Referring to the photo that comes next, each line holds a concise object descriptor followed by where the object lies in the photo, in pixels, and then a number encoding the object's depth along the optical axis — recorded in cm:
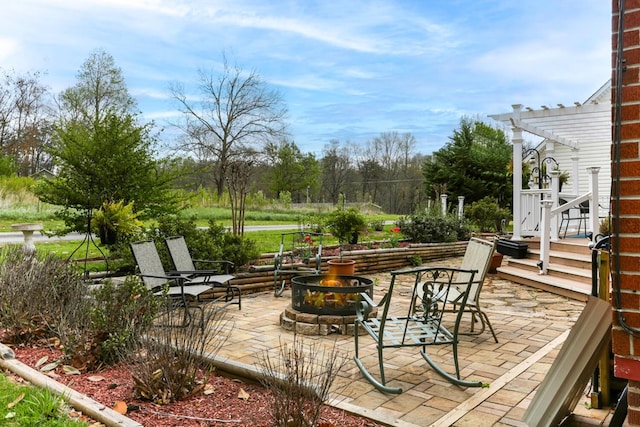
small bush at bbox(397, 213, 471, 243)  1134
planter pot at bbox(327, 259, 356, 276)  575
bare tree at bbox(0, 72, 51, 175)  2502
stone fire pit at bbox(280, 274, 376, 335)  476
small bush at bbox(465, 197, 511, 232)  1386
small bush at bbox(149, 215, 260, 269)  669
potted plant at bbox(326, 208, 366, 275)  994
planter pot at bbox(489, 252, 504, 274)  916
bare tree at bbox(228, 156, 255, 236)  808
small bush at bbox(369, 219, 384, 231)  1366
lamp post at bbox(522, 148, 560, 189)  1153
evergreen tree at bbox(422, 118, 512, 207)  2305
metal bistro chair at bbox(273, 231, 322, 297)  697
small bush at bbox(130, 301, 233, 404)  293
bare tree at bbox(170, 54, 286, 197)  2948
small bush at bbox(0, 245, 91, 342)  389
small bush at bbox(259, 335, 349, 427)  245
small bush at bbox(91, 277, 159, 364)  342
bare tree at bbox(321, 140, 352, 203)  3359
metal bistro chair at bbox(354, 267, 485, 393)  337
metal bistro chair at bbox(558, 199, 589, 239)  1062
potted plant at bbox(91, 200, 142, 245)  609
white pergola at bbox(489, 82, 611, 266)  998
